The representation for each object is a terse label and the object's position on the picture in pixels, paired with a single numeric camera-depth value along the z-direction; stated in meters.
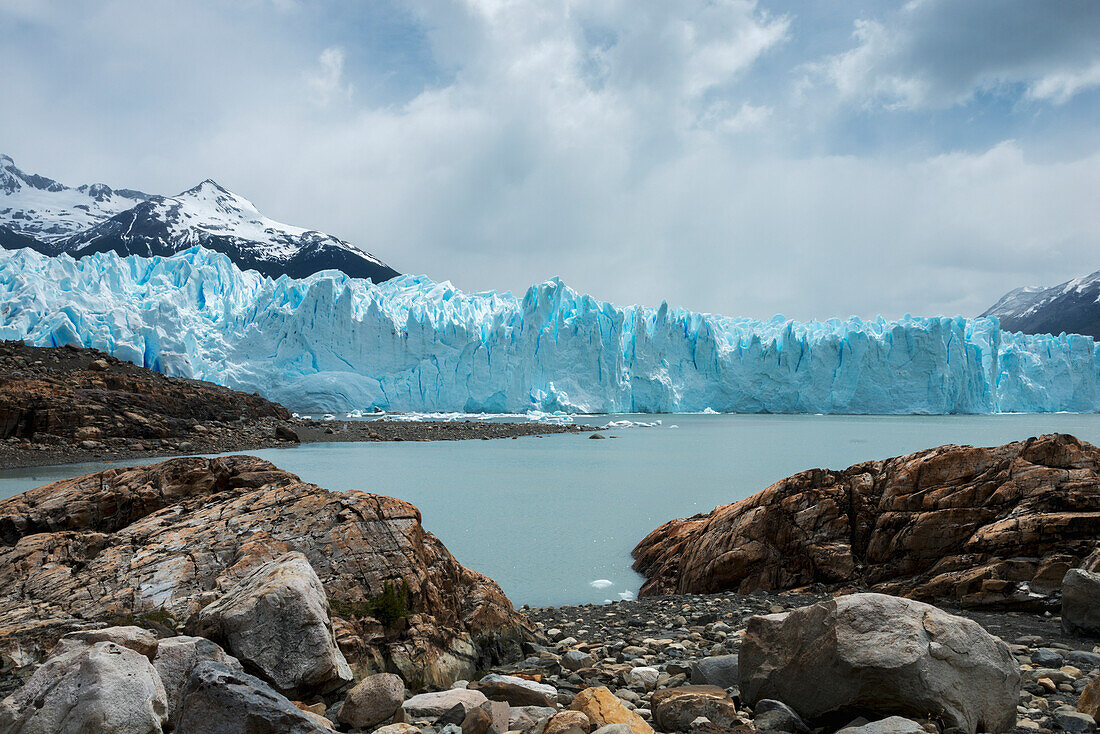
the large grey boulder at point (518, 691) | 2.46
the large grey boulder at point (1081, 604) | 3.30
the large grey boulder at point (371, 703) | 2.22
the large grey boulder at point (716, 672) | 2.80
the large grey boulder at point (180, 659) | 2.06
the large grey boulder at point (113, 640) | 2.10
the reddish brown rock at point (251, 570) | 2.77
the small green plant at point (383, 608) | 2.86
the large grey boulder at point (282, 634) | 2.22
